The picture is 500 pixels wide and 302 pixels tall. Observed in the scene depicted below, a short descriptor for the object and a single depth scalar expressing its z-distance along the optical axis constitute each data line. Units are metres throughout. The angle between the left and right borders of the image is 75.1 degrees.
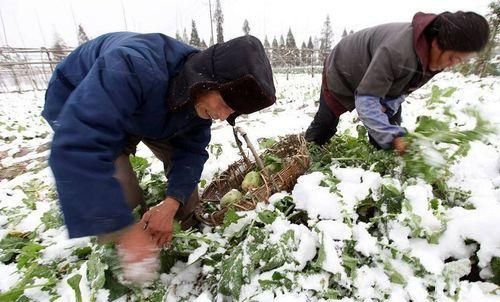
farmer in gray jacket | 1.71
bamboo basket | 1.91
